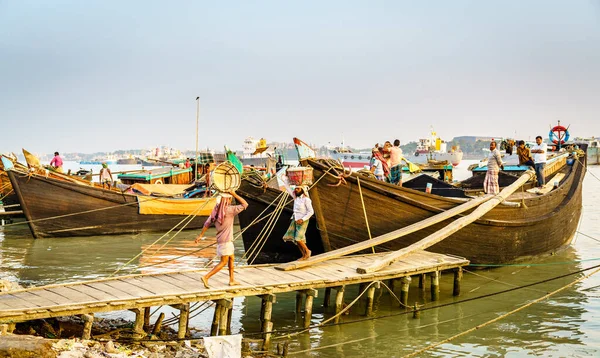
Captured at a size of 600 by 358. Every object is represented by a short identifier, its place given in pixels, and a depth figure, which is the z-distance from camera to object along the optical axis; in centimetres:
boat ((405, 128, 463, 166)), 7394
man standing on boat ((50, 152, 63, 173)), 2550
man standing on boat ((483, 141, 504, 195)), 1462
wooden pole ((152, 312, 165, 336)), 848
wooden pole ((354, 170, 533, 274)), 995
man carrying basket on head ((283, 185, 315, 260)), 1020
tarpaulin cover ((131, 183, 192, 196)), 2306
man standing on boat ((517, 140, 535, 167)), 1817
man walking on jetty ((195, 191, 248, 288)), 812
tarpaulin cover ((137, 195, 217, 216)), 2117
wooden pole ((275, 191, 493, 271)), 991
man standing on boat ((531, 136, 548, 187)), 1634
